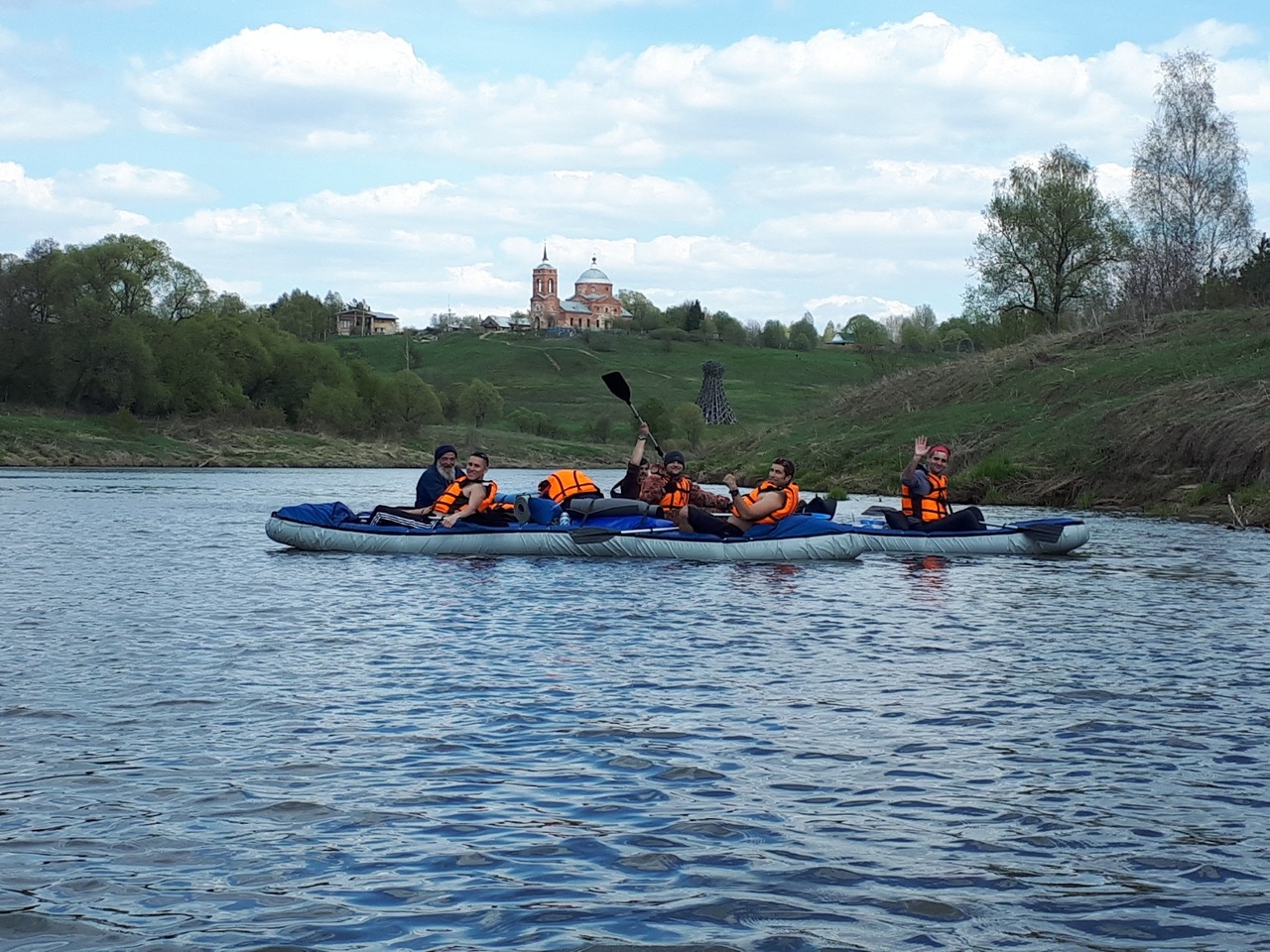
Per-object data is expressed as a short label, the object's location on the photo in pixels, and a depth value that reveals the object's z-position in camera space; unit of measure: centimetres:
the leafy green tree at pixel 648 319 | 16312
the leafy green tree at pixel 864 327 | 15475
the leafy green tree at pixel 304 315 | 11762
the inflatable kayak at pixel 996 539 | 1928
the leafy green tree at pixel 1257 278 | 3897
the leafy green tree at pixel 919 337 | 12772
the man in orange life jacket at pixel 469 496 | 1972
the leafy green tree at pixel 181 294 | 8156
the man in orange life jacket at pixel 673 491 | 1980
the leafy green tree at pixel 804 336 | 16000
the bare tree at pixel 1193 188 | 5009
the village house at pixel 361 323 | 18600
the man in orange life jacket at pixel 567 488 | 2058
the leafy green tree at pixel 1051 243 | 5678
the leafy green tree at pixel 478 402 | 10375
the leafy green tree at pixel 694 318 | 16225
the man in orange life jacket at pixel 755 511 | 1922
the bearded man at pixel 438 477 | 2081
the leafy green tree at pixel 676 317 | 16475
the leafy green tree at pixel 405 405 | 9081
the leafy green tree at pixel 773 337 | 16025
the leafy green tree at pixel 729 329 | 16038
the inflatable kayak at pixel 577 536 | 1858
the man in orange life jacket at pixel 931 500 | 1952
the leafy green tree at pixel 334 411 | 8606
